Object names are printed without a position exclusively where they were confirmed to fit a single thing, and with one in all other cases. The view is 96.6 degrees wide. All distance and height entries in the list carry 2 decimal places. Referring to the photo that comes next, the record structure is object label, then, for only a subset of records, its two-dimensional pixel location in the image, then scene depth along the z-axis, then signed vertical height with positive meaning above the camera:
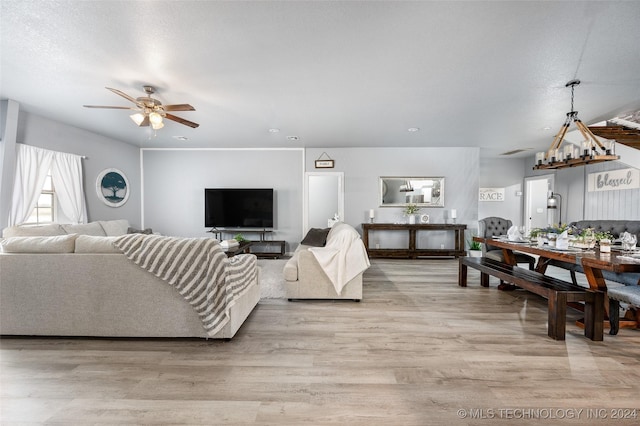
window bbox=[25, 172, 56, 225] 4.55 +0.02
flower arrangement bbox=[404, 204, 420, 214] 6.52 +0.01
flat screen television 6.51 +0.08
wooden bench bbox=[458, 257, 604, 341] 2.44 -0.80
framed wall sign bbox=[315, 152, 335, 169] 6.51 +1.05
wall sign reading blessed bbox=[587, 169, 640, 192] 5.40 +0.62
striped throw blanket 2.29 -0.49
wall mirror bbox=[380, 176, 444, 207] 6.66 +0.43
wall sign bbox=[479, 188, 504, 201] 8.38 +0.46
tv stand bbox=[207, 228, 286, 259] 6.41 -0.78
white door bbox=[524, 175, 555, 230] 8.16 +0.23
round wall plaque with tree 5.58 +0.42
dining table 2.29 -0.43
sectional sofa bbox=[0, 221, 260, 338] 2.37 -0.74
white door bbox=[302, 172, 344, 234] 8.36 +0.29
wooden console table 6.24 -0.70
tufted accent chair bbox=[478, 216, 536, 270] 4.70 -0.32
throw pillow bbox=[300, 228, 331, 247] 5.14 -0.54
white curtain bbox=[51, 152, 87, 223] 4.71 +0.39
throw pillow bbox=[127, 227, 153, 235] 5.57 -0.46
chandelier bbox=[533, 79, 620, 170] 3.13 +0.68
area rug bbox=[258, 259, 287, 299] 3.71 -1.09
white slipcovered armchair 3.39 -0.75
